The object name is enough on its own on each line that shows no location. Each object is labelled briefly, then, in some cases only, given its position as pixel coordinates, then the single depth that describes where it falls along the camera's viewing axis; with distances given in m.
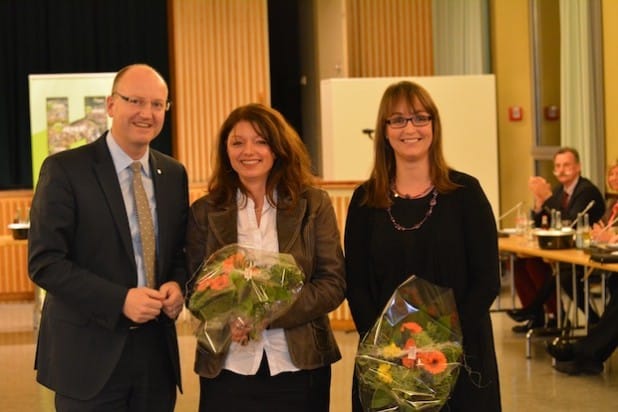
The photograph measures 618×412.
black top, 3.35
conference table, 6.52
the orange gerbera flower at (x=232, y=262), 3.09
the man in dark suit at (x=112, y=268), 3.25
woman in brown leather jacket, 3.27
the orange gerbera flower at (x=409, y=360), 3.00
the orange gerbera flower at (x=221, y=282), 3.07
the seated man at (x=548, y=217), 8.02
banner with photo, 10.81
